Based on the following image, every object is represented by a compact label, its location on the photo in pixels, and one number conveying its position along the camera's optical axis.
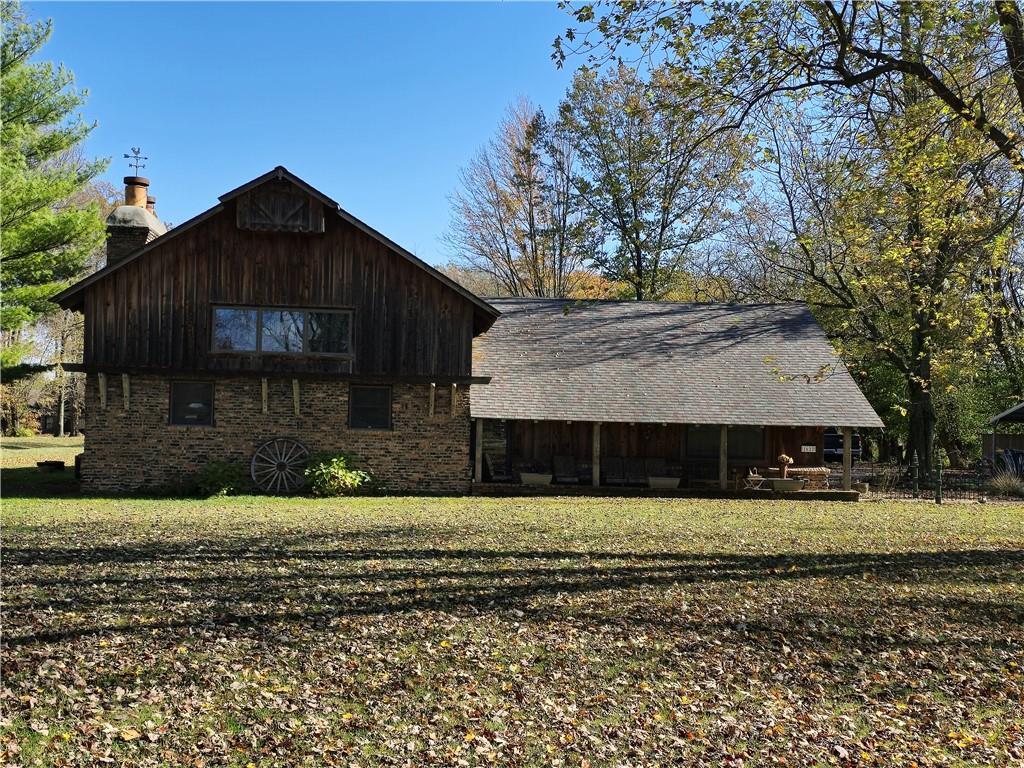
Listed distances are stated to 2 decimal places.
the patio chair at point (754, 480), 21.84
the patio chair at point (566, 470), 22.23
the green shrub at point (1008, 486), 24.06
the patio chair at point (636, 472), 22.59
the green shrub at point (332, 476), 19.81
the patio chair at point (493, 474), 22.36
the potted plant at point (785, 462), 22.03
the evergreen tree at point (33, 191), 23.09
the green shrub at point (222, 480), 19.52
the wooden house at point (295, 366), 19.86
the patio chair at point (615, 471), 22.56
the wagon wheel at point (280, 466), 20.17
